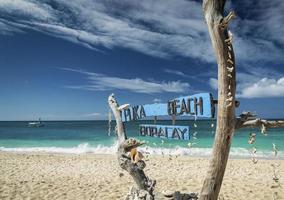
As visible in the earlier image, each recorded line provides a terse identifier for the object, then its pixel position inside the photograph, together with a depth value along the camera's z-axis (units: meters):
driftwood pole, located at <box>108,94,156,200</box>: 2.91
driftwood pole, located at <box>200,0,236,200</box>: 2.04
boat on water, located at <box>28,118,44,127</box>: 53.77
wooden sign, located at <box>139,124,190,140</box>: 2.40
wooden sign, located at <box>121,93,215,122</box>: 2.08
